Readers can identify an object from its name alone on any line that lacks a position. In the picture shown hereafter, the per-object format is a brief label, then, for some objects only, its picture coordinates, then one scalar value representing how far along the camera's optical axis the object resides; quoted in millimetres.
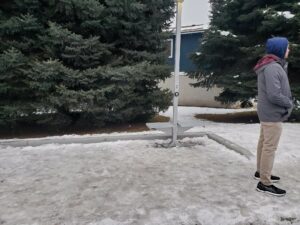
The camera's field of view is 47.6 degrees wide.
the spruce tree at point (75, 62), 7559
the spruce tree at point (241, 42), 9609
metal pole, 6093
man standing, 3877
